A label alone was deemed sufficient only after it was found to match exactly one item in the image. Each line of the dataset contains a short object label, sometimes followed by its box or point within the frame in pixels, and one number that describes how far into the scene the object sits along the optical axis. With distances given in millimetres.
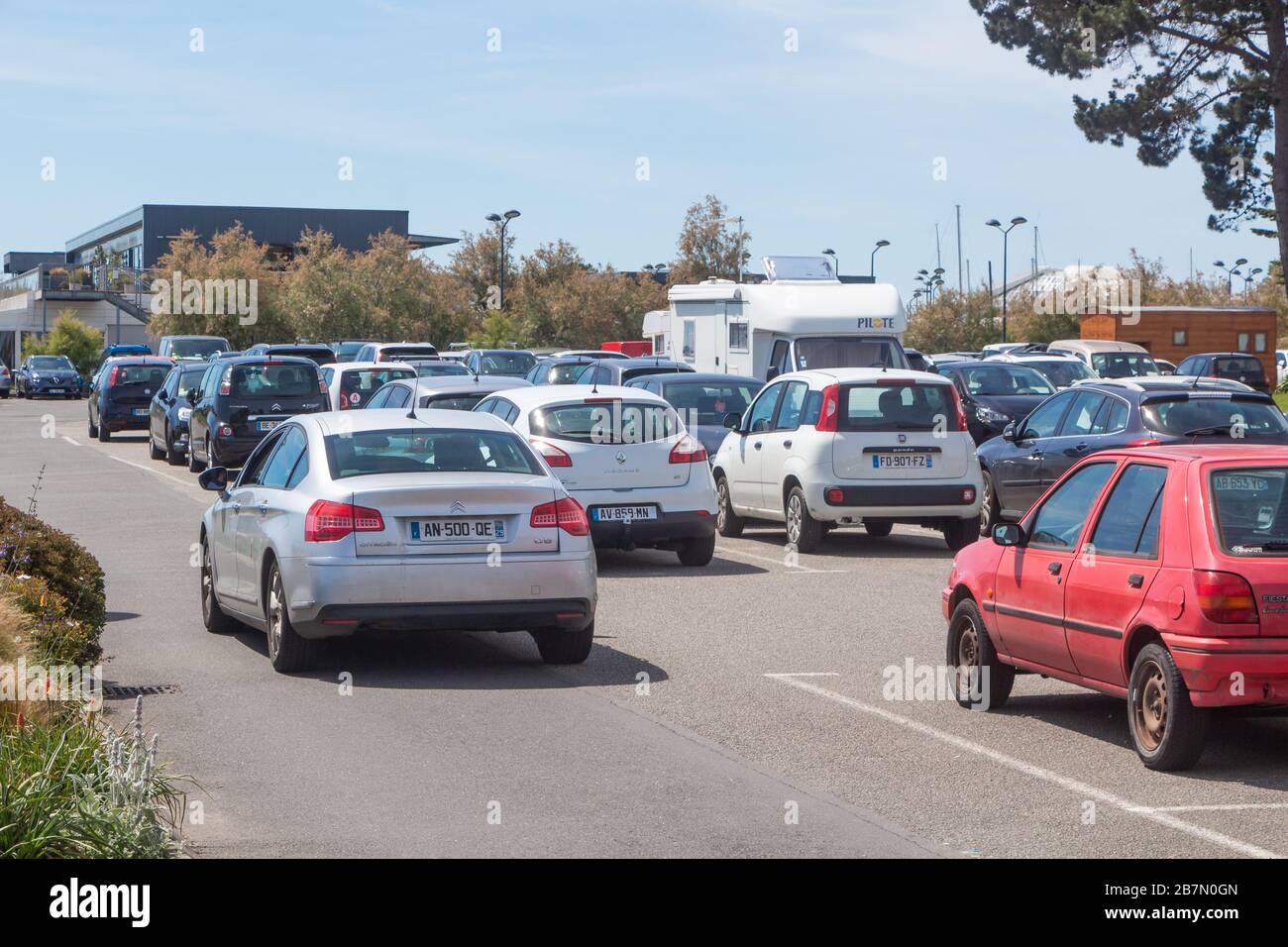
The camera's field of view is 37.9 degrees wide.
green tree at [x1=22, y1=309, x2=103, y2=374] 81562
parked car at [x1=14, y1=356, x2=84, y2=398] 68250
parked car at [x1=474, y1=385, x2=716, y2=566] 16047
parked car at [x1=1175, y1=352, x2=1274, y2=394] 44750
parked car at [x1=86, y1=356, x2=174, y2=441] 38688
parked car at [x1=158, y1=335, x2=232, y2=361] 49375
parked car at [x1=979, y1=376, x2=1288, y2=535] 17109
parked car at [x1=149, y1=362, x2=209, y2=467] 30516
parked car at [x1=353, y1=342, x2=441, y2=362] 39625
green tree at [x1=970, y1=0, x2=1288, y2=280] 39656
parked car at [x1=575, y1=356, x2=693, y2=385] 26719
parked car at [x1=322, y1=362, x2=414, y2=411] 29891
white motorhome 26625
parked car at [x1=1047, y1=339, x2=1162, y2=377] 43062
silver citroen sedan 10461
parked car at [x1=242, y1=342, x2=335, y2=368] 39672
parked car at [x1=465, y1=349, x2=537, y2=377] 36894
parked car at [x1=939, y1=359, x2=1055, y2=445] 29250
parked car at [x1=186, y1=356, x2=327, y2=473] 27672
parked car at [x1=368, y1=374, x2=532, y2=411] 19109
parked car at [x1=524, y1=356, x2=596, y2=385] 29656
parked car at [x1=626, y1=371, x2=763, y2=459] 21922
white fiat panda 17578
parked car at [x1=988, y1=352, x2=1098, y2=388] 37156
